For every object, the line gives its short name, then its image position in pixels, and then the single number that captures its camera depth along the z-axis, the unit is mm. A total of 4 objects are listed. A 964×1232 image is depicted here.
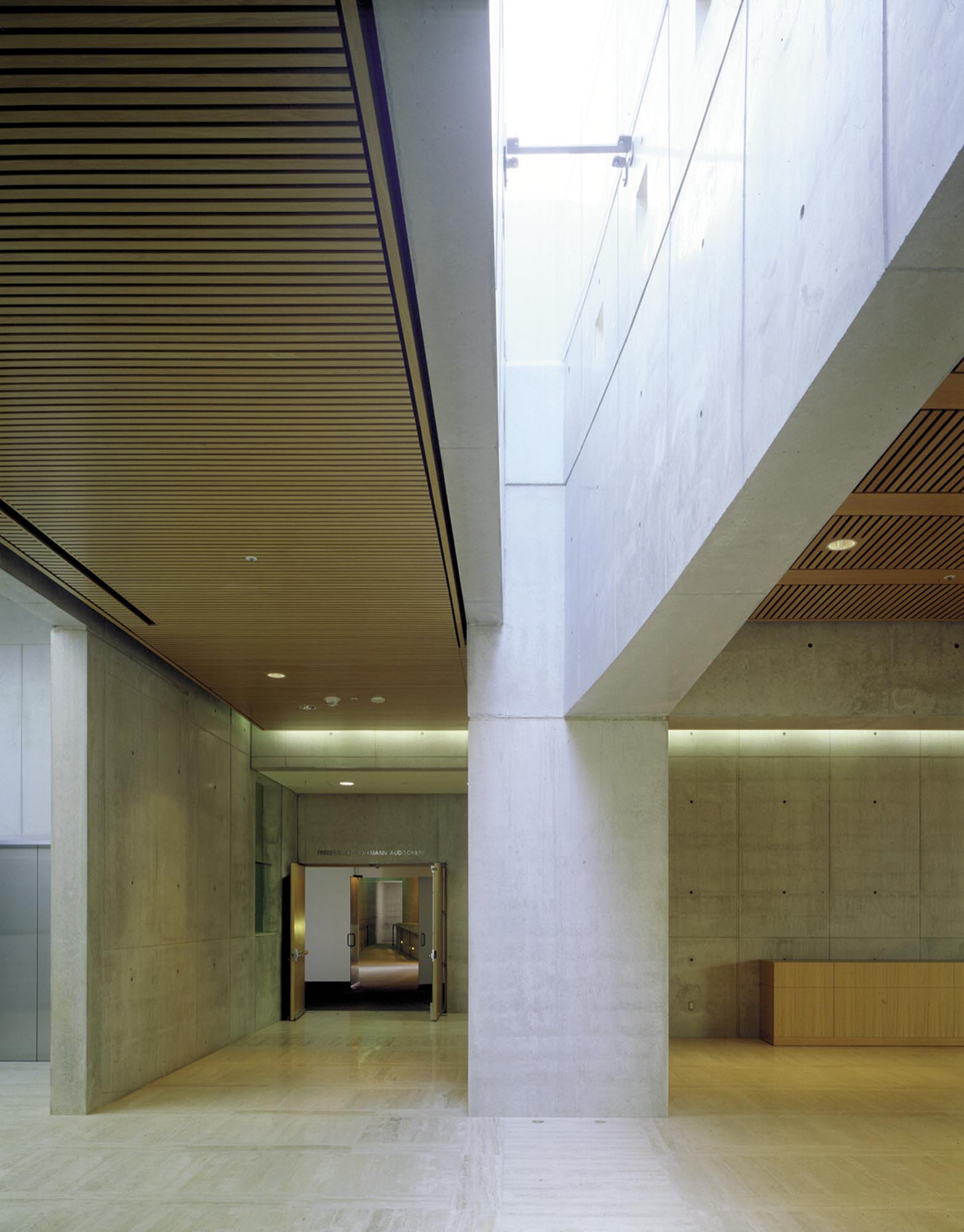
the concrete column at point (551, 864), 9555
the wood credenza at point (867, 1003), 14133
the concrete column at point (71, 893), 9773
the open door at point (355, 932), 24578
